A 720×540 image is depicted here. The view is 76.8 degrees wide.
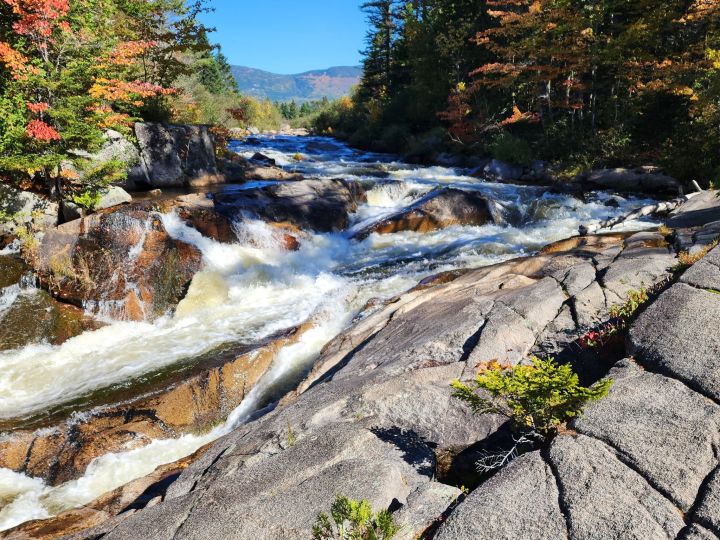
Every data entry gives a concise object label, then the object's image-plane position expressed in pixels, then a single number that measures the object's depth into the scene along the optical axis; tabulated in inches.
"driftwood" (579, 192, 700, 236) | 429.4
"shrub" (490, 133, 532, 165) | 815.7
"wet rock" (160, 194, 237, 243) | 450.2
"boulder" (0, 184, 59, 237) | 395.2
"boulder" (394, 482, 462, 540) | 104.8
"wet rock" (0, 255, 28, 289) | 361.7
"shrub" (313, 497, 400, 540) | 94.3
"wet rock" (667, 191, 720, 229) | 328.5
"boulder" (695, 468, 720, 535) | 88.7
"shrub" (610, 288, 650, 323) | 185.9
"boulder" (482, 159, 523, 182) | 806.9
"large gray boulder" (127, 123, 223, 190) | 580.7
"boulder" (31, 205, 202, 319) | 371.5
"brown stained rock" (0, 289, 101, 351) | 334.6
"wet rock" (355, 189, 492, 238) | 533.0
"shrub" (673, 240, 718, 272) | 211.3
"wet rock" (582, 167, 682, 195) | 615.8
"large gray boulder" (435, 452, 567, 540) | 94.5
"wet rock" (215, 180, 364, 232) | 502.0
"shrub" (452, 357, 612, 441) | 118.2
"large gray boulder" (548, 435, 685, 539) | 90.7
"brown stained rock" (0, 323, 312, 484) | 232.1
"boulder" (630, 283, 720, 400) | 127.0
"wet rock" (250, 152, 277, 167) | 856.6
